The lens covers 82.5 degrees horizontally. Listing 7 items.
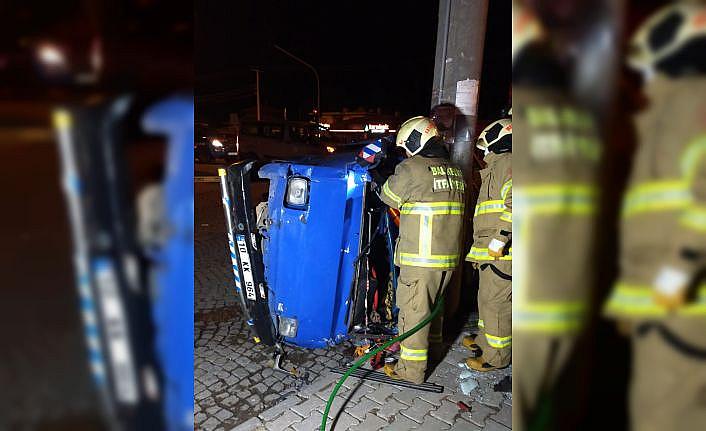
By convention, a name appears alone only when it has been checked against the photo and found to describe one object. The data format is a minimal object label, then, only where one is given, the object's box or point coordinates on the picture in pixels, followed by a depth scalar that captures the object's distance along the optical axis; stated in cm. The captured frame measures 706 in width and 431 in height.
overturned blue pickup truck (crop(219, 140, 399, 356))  333
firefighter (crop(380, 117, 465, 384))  301
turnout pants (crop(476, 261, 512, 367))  321
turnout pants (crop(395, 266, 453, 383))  312
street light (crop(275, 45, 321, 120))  2245
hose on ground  302
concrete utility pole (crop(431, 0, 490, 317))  337
